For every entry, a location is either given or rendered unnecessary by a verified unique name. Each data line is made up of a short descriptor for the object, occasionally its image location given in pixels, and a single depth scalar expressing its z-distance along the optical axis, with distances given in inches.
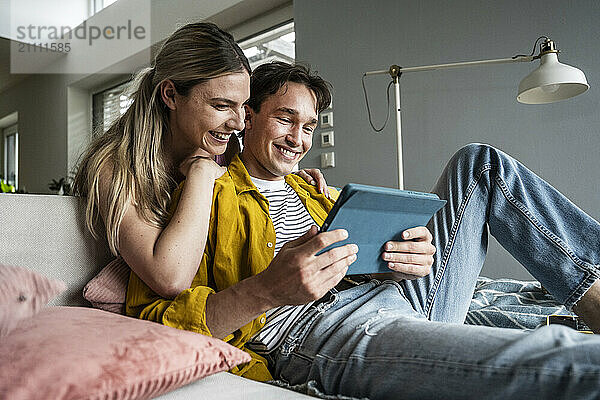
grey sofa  44.0
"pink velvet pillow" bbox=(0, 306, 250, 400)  25.6
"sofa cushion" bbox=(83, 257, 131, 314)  45.4
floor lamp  82.0
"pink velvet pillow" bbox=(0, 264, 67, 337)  28.1
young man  30.5
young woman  43.6
